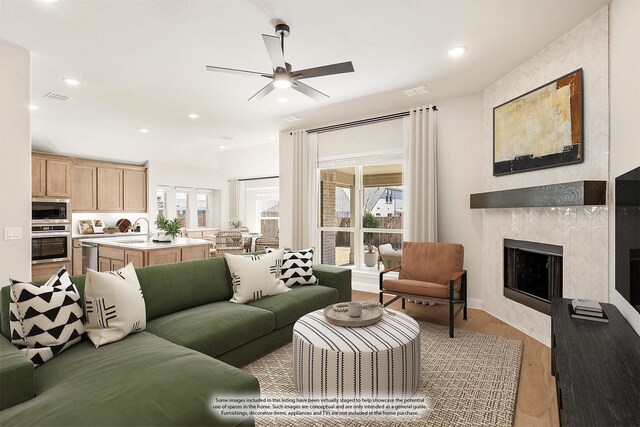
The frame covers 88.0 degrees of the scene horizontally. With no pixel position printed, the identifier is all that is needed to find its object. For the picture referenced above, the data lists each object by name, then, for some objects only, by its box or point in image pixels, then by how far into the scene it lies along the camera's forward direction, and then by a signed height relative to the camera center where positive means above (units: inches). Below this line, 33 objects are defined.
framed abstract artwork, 109.4 +31.8
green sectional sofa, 50.7 -30.0
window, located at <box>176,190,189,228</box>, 326.6 +6.0
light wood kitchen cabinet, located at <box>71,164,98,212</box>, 249.4 +19.2
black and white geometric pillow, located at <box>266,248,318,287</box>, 138.0 -23.6
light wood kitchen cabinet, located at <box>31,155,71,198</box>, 225.3 +25.6
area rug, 75.1 -46.7
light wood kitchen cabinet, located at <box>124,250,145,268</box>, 175.8 -24.4
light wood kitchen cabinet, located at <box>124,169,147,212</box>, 280.5 +19.5
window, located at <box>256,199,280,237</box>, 345.1 -2.1
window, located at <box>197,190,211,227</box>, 347.3 +6.4
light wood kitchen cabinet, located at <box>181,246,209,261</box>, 194.4 -23.9
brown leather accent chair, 130.4 -27.7
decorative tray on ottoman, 88.4 -28.9
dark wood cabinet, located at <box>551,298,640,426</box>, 45.9 -27.3
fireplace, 120.5 -23.7
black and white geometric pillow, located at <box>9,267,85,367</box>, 67.7 -22.7
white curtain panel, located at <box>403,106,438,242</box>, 170.4 +19.3
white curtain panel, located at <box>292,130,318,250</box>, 219.5 +15.9
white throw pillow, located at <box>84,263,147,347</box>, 77.8 -23.2
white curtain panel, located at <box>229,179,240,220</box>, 357.4 +16.3
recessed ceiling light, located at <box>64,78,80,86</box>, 145.3 +58.5
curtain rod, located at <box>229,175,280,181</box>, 332.2 +36.5
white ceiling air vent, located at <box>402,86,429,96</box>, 155.9 +58.8
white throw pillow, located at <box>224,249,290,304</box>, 116.3 -23.3
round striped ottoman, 76.2 -35.2
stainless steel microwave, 219.8 +1.4
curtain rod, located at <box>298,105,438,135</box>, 183.7 +54.7
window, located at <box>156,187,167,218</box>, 312.2 +11.4
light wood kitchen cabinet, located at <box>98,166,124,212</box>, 265.1 +19.5
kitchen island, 177.4 -22.5
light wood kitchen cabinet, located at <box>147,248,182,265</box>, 177.1 -23.9
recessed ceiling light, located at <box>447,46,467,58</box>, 118.0 +58.8
